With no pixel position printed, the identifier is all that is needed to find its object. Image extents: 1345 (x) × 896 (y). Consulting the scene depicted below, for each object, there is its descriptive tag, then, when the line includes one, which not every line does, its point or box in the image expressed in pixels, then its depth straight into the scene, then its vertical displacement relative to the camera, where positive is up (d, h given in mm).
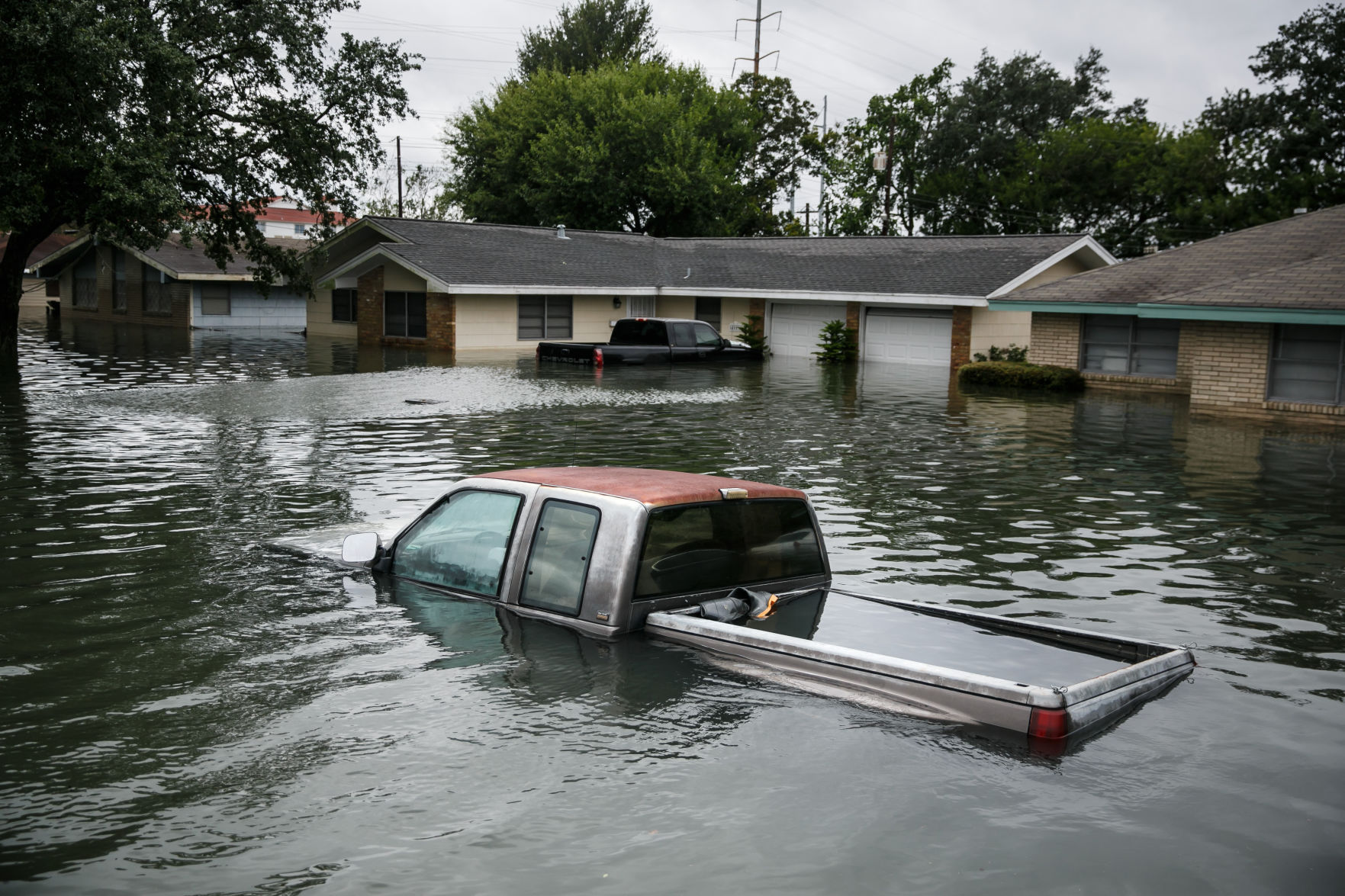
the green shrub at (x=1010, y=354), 35750 -486
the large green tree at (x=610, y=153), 57938 +8467
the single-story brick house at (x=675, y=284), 37812 +1418
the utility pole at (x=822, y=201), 71625 +7796
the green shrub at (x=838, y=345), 39031 -423
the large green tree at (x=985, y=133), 66250 +11282
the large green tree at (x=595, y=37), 78000 +18606
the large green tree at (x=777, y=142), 71325 +11257
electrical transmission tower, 74000 +16830
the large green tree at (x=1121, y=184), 57281 +7685
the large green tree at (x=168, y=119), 26547 +4811
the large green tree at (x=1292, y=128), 55406 +10760
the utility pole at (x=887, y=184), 66306 +8272
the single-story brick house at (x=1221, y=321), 25281 +533
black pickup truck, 34469 -616
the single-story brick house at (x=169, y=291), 50938 +881
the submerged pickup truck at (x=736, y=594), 6207 -1675
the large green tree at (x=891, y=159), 67375 +9873
